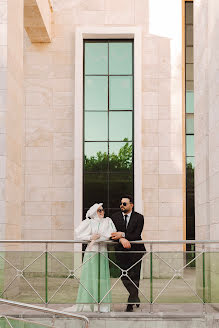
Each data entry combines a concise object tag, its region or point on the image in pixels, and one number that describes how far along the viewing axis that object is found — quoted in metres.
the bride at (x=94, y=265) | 10.37
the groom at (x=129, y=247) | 10.37
